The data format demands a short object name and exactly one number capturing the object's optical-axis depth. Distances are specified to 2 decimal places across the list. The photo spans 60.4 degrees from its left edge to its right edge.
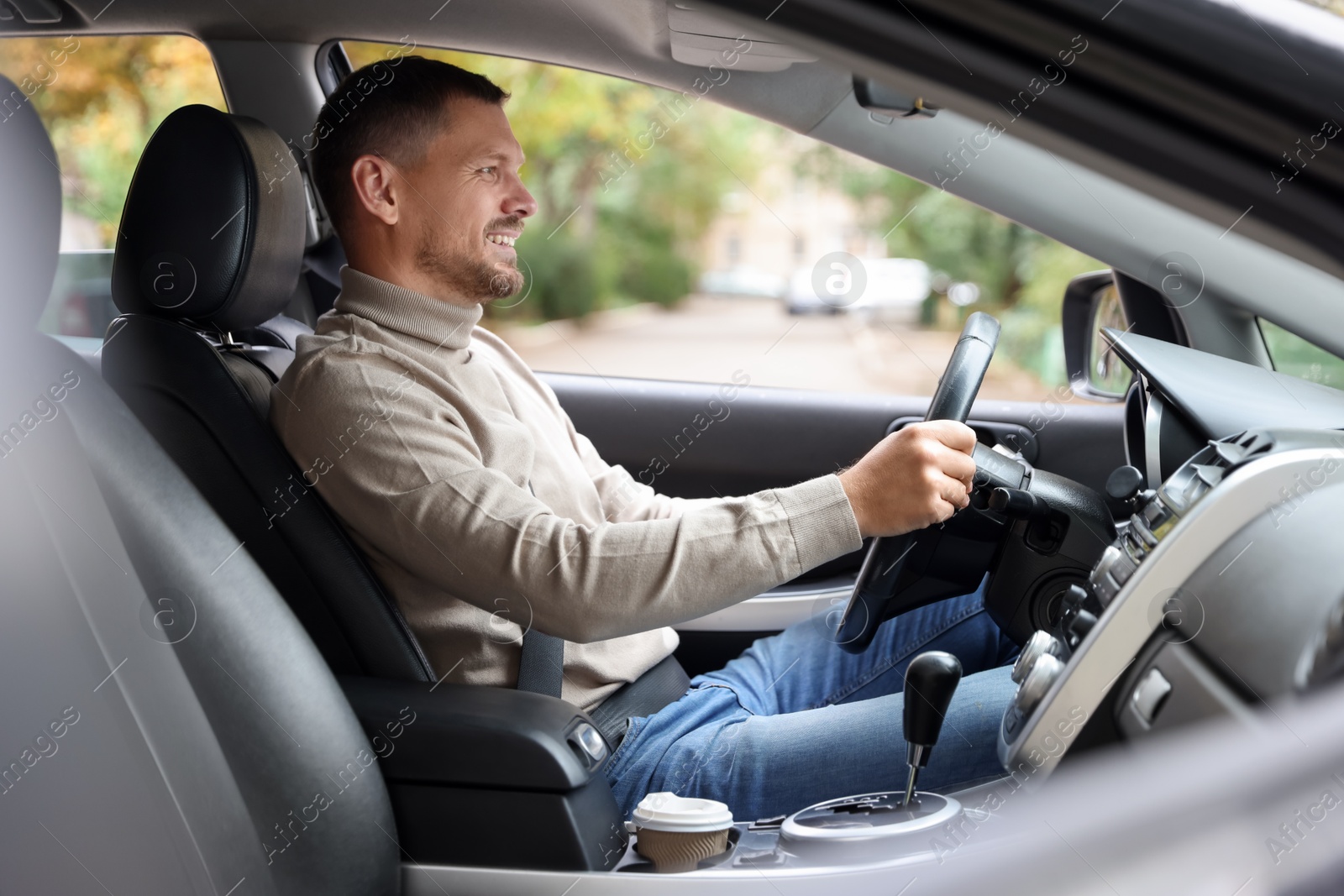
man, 1.26
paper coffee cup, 1.22
